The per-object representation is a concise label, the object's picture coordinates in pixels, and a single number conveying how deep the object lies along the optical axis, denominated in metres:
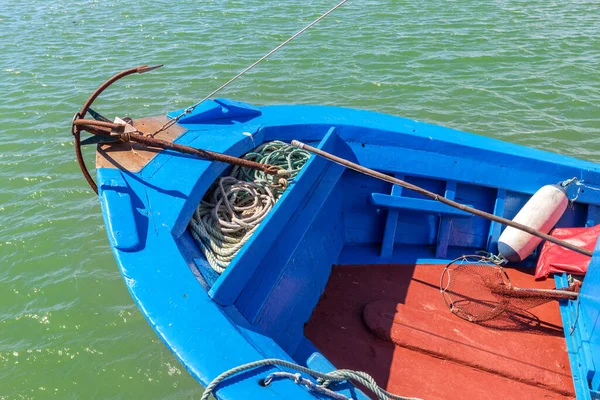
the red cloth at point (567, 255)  3.98
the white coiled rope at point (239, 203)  3.46
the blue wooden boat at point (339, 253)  2.88
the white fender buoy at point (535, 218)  4.10
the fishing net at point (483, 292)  3.91
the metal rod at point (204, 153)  3.72
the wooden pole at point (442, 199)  2.89
